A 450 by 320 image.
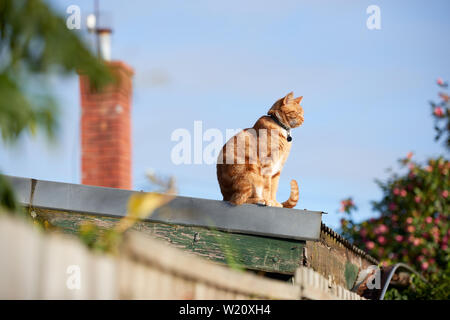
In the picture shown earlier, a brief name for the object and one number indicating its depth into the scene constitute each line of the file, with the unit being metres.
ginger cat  8.48
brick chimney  17.42
